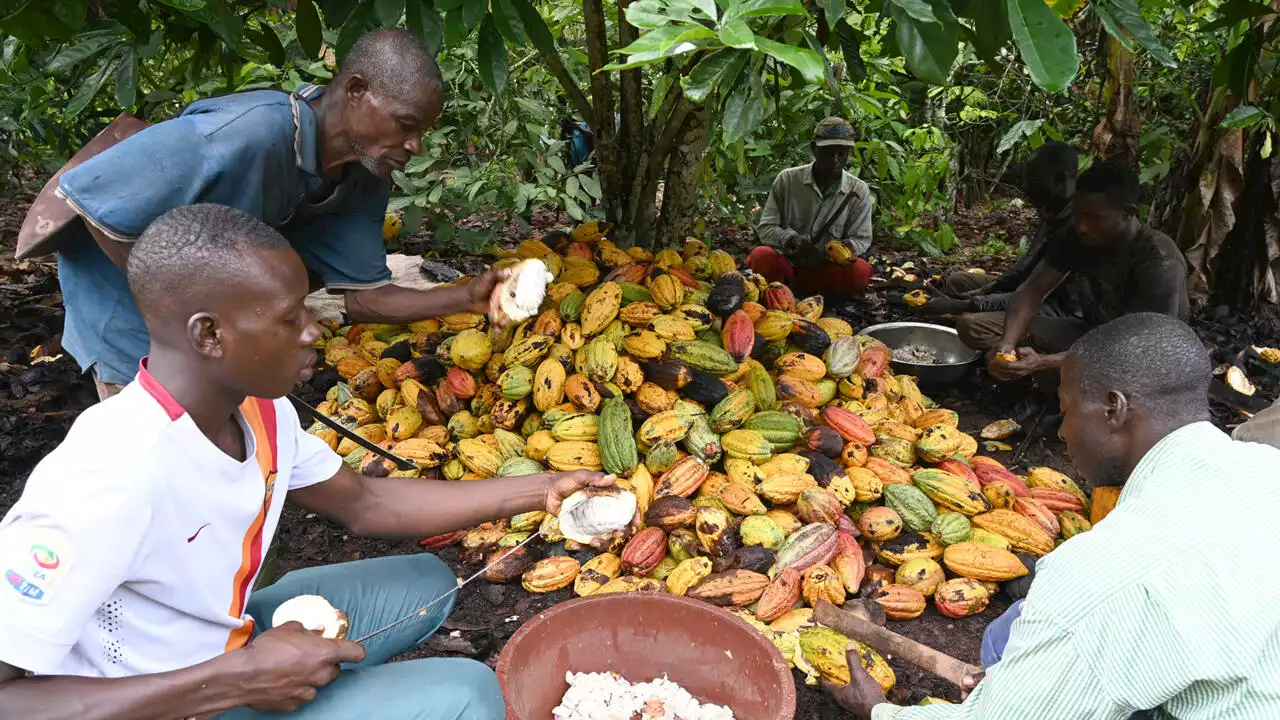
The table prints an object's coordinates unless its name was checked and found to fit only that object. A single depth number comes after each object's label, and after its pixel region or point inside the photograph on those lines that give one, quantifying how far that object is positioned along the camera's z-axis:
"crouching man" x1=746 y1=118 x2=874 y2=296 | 5.49
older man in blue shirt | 1.86
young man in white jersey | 1.22
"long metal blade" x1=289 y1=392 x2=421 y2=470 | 2.40
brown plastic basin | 1.99
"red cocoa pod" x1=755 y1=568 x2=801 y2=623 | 2.61
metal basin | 4.68
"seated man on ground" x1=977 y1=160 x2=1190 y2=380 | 3.68
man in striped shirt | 1.22
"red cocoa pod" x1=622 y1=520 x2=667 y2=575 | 2.80
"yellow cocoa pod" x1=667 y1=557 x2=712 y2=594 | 2.70
